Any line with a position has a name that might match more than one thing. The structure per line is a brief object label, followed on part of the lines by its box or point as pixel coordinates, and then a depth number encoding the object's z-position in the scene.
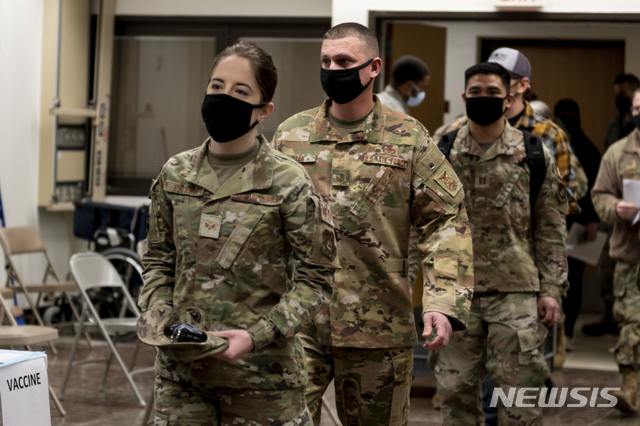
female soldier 4.53
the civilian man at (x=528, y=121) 9.00
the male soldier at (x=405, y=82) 12.10
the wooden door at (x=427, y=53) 13.89
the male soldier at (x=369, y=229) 5.91
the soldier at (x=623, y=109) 15.48
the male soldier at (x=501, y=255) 7.42
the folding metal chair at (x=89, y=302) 11.09
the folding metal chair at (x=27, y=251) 13.72
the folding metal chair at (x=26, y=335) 9.93
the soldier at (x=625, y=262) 10.62
